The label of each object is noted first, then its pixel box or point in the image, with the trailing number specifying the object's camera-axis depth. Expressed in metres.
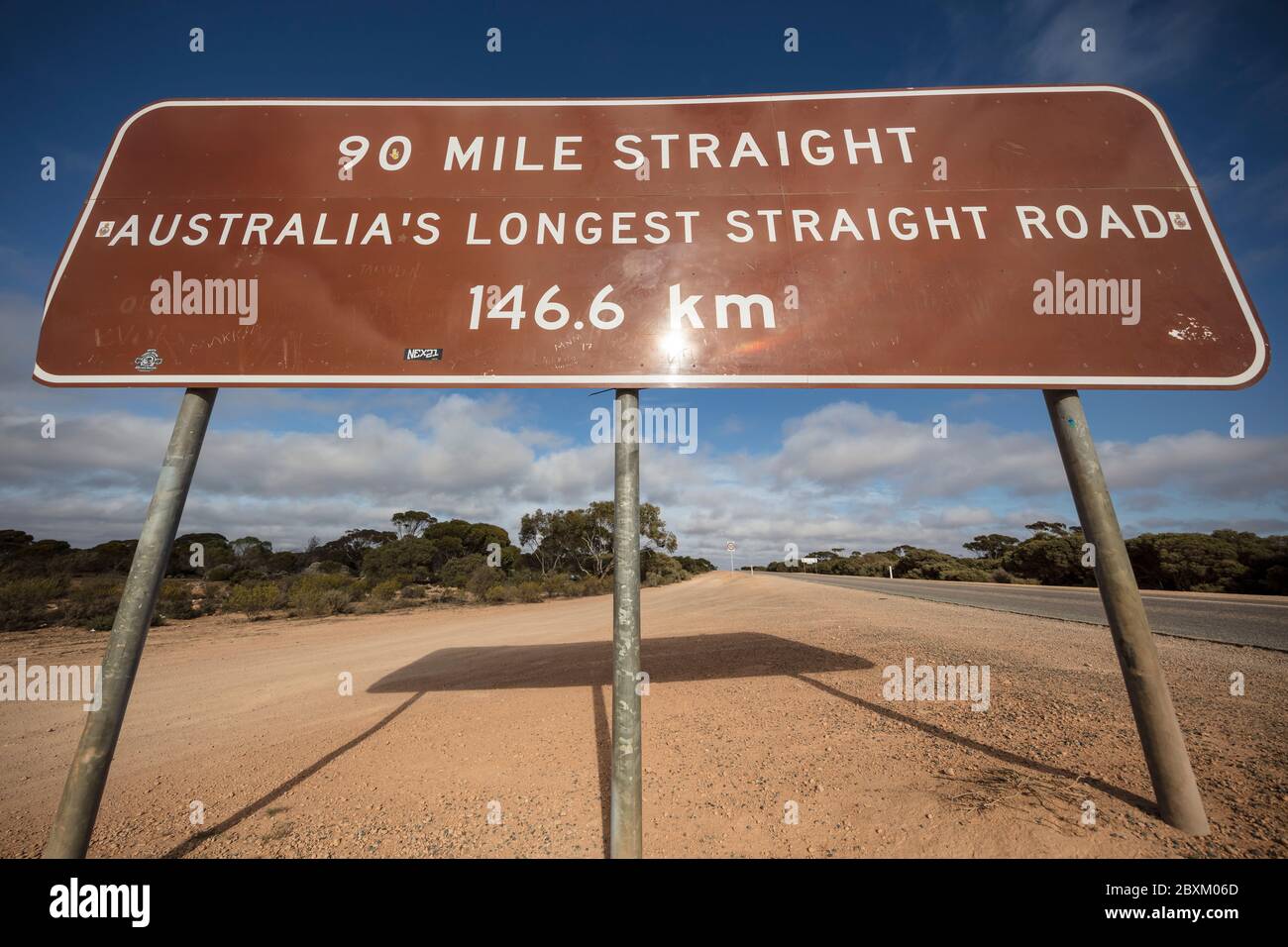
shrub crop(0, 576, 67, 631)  11.02
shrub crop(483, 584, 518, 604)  19.94
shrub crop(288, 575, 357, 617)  15.38
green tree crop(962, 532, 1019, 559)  55.38
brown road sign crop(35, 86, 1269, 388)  2.64
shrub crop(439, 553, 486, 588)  22.72
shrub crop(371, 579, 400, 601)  18.03
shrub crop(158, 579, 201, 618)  13.69
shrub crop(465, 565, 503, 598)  20.58
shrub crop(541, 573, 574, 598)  23.50
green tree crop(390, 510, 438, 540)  41.69
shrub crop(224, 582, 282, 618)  14.77
